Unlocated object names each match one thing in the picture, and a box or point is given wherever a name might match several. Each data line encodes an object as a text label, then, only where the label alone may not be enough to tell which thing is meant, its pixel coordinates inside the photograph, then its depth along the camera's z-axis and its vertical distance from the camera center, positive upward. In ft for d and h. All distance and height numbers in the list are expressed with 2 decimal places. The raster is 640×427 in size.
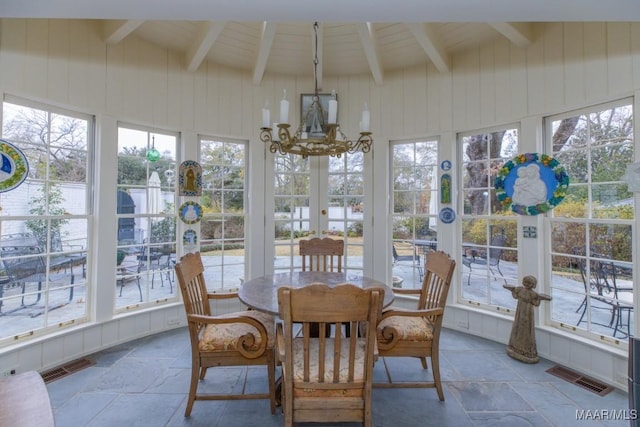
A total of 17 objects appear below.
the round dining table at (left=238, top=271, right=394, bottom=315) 6.67 -1.69
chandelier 6.77 +2.00
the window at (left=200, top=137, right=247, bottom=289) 11.91 +0.43
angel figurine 8.95 -3.04
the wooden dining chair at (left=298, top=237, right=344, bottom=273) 10.50 -0.96
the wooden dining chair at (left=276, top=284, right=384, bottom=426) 4.75 -2.41
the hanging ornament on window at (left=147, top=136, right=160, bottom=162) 10.57 +2.33
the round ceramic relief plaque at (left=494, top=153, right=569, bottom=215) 9.01 +1.17
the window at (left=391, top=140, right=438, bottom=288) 11.91 +0.58
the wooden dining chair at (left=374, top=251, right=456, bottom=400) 6.98 -2.62
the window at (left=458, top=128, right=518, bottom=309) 10.36 -0.16
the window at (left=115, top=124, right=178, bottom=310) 10.37 +0.16
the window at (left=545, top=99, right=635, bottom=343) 7.92 -0.13
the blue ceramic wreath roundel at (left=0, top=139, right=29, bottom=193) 7.55 +1.41
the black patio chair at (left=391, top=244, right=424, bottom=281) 12.12 -1.53
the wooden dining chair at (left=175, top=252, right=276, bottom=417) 6.44 -2.70
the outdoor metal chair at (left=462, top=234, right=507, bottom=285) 10.52 -1.23
